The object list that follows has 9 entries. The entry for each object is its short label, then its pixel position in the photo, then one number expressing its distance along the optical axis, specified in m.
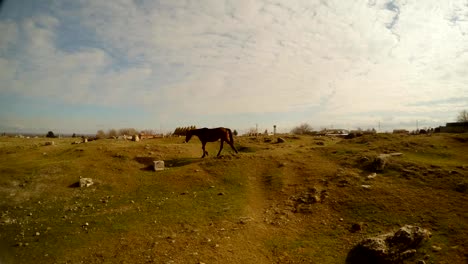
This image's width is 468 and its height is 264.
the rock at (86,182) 14.22
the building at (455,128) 31.34
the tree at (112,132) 36.97
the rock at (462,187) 12.13
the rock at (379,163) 14.92
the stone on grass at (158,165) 16.70
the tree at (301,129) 51.78
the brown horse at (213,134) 19.58
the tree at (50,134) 40.41
